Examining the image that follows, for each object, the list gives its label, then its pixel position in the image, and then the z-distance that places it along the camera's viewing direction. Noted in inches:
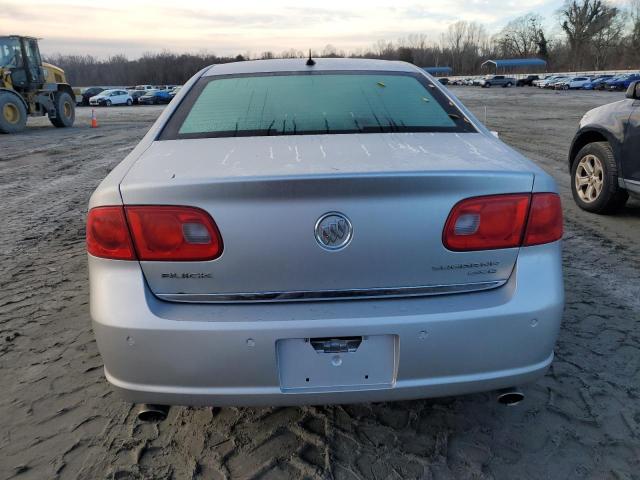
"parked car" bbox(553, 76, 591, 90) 2151.8
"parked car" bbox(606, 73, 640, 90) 1913.1
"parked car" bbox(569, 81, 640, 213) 200.8
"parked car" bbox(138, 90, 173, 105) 1753.2
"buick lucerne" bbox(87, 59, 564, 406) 70.4
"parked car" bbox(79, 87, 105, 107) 1808.8
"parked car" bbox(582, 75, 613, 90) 2090.1
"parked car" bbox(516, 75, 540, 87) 2790.4
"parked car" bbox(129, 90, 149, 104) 1827.8
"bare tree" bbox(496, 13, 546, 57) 4286.4
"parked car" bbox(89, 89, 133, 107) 1673.2
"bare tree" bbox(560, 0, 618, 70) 3558.1
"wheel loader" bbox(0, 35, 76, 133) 680.4
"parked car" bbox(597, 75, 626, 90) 1981.3
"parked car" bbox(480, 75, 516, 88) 2748.5
